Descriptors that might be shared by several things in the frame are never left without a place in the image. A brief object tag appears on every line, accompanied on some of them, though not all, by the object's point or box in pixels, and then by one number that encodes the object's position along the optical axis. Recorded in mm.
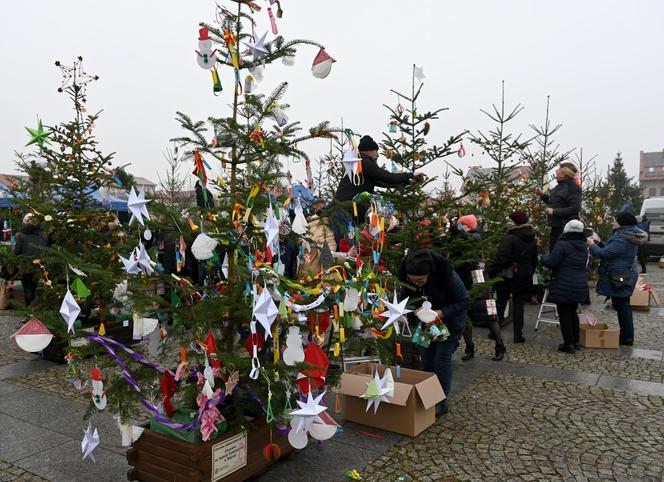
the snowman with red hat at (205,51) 3359
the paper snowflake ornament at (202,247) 3132
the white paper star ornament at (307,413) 3072
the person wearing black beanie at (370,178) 5035
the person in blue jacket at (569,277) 6961
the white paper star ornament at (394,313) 3479
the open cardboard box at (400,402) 4309
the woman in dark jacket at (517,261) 7598
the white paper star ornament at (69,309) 3012
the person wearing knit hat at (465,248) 5500
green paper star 4531
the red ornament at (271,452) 3535
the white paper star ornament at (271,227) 3144
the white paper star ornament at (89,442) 3381
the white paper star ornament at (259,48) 3453
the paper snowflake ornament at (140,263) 3260
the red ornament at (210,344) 3162
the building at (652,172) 82562
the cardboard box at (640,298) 10297
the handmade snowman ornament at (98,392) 3214
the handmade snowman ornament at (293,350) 3217
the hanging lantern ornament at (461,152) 5714
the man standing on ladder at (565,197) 7969
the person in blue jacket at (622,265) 7383
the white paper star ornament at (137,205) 3094
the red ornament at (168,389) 3387
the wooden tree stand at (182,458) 3135
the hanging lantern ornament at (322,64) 3504
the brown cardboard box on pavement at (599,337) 7281
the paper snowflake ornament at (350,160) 3916
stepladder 8547
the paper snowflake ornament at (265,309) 2918
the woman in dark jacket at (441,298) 4559
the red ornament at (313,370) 3311
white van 19531
